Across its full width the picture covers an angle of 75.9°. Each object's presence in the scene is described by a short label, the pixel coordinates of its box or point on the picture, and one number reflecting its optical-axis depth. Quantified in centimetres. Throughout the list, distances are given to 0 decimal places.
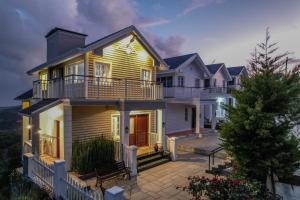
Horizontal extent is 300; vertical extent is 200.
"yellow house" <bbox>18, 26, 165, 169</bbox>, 1023
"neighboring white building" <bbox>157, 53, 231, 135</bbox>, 1955
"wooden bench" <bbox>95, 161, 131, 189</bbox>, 832
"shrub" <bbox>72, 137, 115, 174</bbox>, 971
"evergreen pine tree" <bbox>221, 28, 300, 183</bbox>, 677
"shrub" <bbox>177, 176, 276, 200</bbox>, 513
